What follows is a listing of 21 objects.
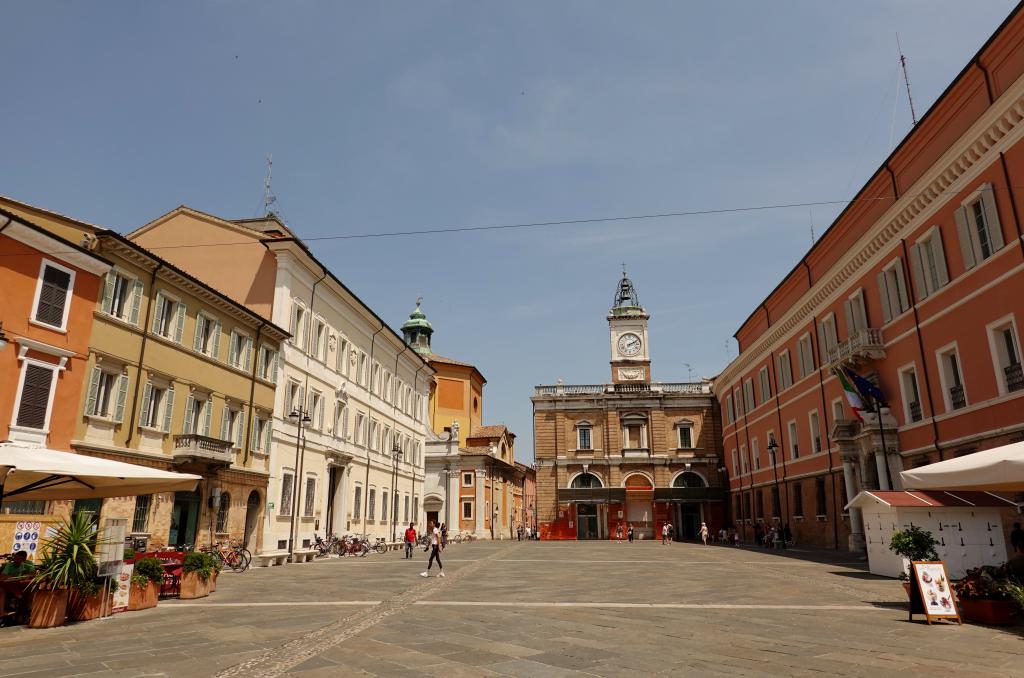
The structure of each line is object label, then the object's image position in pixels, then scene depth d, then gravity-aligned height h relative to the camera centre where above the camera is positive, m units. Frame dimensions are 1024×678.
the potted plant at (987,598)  9.84 -1.20
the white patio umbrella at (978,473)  9.30 +0.64
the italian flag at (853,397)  25.23 +4.40
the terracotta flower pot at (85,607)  10.88 -1.38
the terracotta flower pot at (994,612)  9.83 -1.39
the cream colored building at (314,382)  27.31 +6.56
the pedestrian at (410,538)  27.80 -0.77
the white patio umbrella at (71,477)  10.35 +0.72
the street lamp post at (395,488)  40.44 +1.83
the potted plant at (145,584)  12.07 -1.13
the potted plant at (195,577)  13.76 -1.14
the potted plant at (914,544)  13.73 -0.56
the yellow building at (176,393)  18.28 +3.93
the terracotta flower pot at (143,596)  12.02 -1.35
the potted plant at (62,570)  10.39 -0.78
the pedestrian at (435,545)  19.48 -0.75
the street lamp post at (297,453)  26.91 +2.73
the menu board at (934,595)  9.94 -1.16
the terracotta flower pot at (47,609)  10.34 -1.33
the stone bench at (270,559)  24.17 -1.44
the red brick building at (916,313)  18.09 +7.01
